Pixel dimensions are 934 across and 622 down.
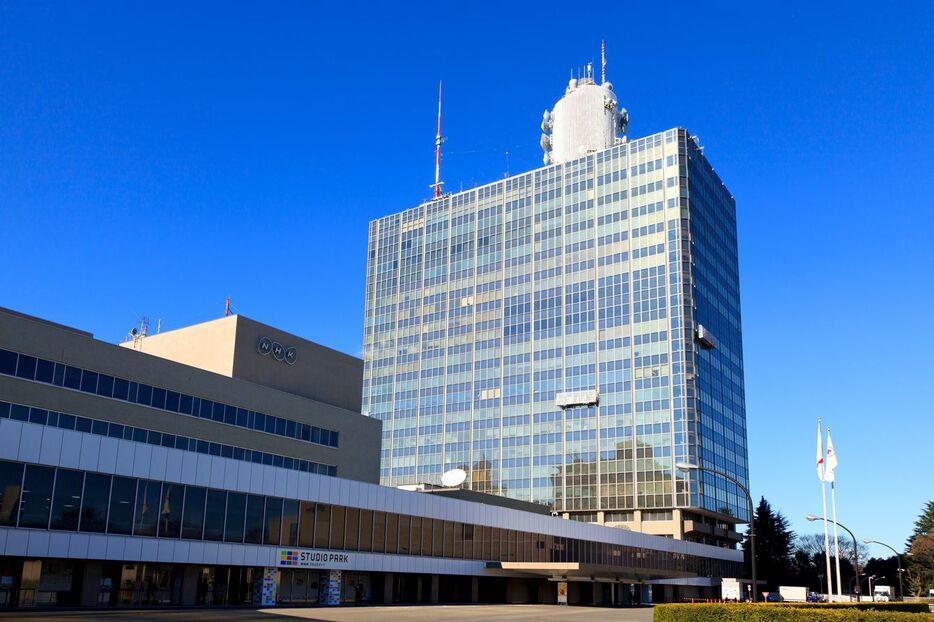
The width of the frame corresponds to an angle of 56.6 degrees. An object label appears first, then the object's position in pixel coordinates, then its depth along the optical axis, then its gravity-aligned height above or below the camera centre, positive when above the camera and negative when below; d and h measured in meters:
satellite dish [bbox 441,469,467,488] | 80.31 +4.71
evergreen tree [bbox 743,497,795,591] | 128.75 -1.02
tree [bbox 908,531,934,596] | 112.12 -2.64
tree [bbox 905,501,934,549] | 133.00 +3.30
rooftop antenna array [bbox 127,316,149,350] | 69.00 +14.64
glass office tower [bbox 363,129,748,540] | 114.56 +27.44
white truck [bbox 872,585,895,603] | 110.69 -5.93
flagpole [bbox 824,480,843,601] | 61.92 +3.18
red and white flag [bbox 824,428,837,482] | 61.22 +5.42
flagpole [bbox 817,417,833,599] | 61.54 +3.58
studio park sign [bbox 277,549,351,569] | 49.62 -1.92
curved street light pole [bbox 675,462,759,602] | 40.92 +0.08
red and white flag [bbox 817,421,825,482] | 61.88 +5.45
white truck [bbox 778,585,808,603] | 83.88 -4.98
